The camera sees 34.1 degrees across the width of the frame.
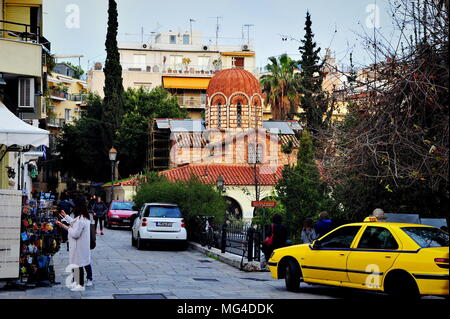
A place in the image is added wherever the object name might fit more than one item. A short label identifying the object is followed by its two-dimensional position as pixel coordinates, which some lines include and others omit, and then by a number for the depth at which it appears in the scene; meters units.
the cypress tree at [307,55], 59.23
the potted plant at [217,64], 88.68
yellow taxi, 11.99
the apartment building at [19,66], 19.95
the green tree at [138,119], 68.00
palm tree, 78.00
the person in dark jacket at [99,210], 35.00
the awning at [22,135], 15.04
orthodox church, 59.47
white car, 26.39
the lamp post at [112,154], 43.65
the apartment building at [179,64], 90.56
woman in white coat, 14.34
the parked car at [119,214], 41.94
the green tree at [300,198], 23.64
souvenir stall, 14.11
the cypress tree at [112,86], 63.75
